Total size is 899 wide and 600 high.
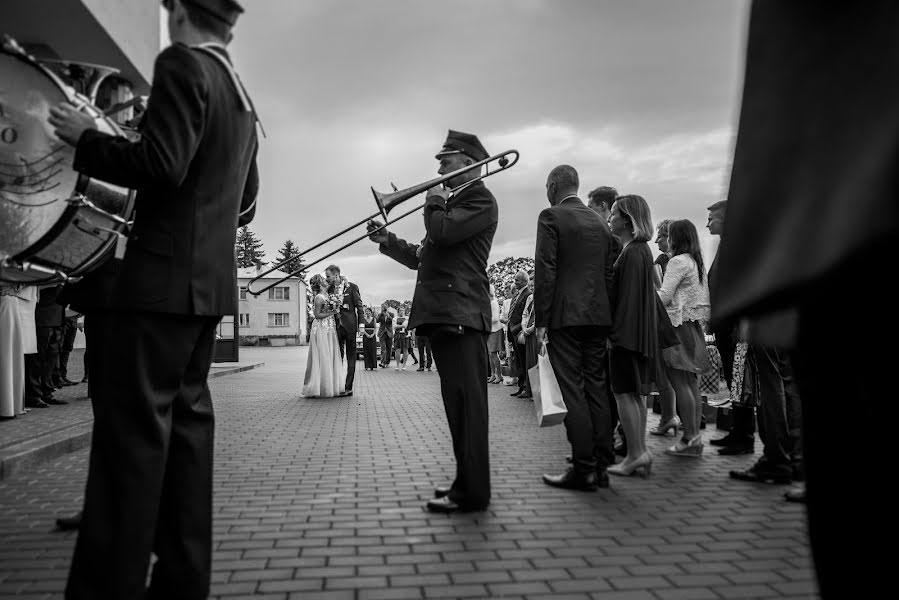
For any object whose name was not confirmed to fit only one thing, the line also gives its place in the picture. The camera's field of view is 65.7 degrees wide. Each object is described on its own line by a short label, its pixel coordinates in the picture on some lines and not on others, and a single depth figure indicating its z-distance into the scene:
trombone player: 4.24
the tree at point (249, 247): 114.88
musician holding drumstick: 2.24
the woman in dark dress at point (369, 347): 23.78
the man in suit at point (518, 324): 13.15
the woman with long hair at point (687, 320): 6.39
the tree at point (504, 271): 71.50
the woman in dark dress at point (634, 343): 5.37
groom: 13.05
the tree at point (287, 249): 127.56
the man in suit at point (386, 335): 25.50
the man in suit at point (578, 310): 5.04
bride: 12.45
